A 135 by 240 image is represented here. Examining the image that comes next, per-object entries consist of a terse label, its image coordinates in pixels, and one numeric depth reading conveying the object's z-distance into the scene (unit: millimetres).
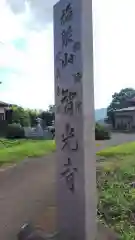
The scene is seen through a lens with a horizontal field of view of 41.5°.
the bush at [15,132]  10051
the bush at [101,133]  10137
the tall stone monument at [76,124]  1644
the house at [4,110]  12967
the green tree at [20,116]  12242
